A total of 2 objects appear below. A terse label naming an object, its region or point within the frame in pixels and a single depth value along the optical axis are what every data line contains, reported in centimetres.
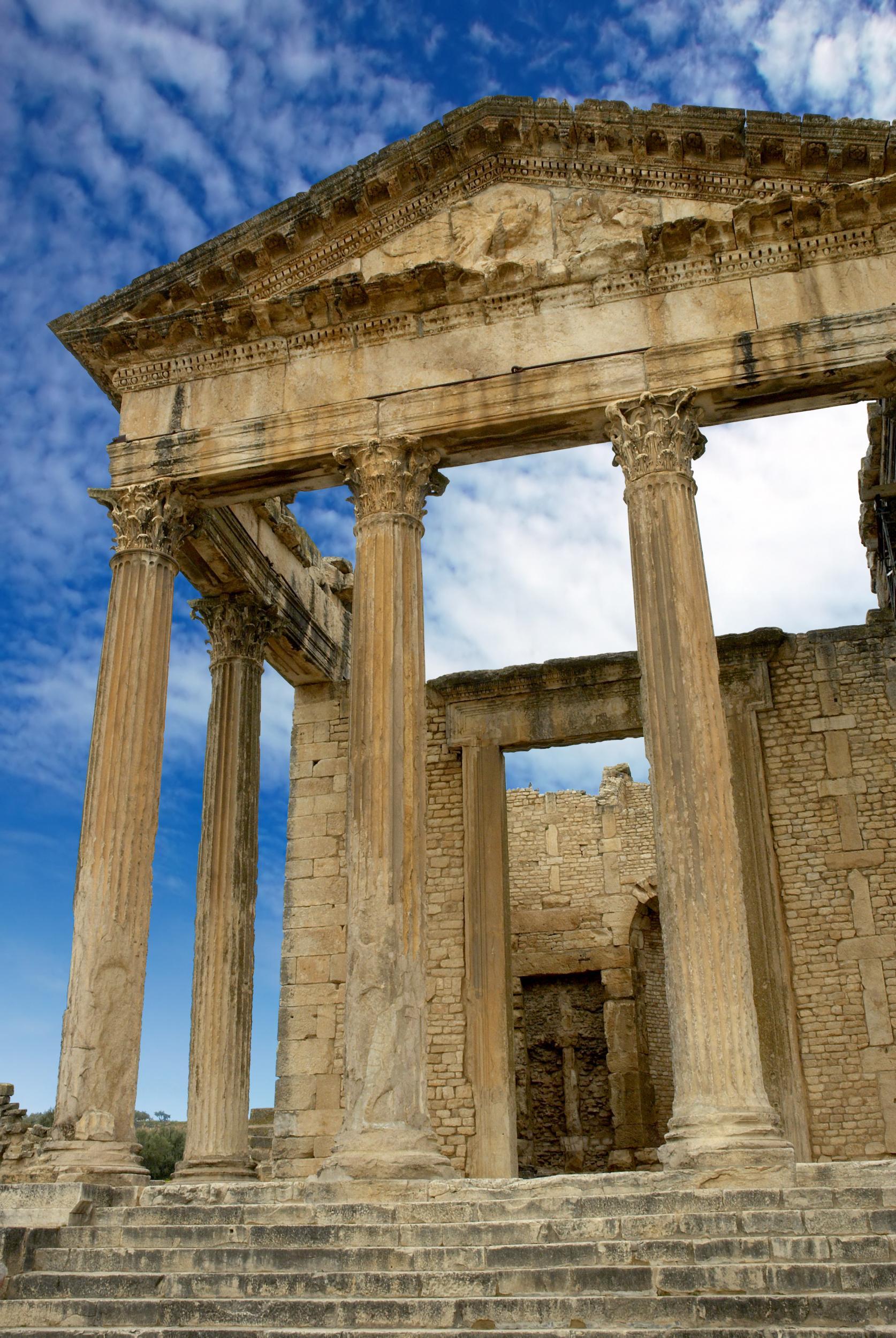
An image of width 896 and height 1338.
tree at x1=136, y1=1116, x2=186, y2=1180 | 2623
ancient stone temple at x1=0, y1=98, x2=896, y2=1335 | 809
